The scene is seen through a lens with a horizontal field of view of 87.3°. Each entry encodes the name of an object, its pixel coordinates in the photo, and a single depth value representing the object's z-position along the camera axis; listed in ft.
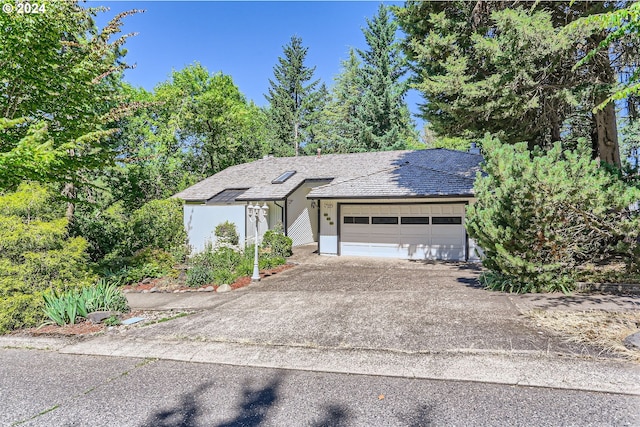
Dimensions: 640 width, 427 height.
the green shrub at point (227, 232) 46.74
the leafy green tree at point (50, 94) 19.38
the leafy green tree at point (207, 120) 74.38
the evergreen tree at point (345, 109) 89.61
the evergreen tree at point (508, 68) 24.85
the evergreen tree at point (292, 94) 104.94
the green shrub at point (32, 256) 19.98
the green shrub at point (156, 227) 41.22
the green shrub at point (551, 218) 20.75
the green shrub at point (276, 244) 42.74
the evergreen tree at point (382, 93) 82.69
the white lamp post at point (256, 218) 31.62
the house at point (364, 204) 39.19
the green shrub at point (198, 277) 30.78
